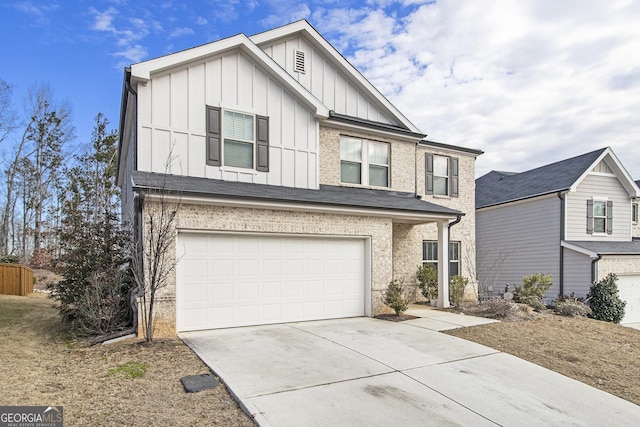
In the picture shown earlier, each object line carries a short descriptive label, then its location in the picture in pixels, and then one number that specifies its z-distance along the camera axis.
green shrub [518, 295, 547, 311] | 12.89
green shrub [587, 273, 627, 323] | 14.80
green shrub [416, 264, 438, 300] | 13.44
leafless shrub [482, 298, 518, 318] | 11.03
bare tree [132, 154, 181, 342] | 7.45
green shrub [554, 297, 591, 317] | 12.70
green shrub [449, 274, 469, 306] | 12.93
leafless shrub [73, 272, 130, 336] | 7.55
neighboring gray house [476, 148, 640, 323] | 16.73
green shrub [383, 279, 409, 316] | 10.47
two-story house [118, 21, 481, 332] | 8.64
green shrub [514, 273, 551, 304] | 13.46
